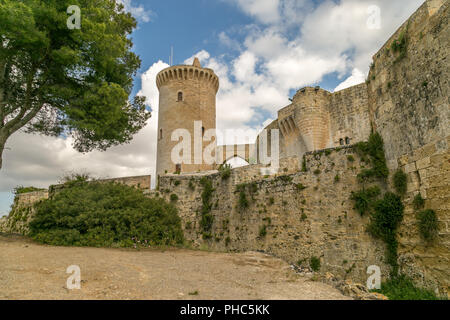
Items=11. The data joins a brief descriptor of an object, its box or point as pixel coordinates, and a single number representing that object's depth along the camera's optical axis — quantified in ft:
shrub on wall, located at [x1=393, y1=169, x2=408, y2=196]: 23.56
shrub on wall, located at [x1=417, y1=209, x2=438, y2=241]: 20.04
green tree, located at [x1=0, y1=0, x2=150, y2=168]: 29.94
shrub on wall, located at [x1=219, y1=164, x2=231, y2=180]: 41.35
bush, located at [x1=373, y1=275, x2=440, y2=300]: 20.25
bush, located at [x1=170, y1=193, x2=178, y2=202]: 43.65
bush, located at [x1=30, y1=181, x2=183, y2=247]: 30.01
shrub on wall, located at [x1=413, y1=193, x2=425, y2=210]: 21.37
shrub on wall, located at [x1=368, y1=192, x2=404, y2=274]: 23.82
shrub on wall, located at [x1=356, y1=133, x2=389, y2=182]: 26.43
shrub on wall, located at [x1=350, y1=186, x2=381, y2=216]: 26.40
